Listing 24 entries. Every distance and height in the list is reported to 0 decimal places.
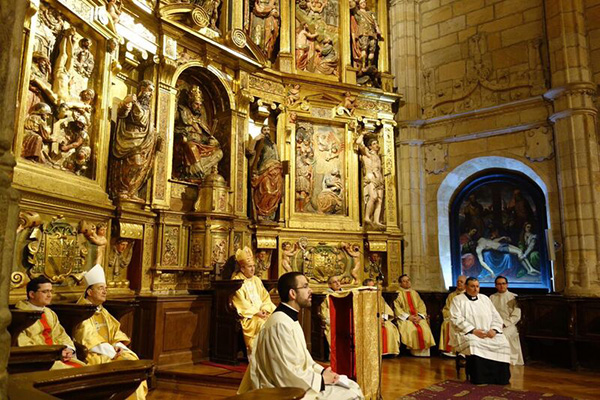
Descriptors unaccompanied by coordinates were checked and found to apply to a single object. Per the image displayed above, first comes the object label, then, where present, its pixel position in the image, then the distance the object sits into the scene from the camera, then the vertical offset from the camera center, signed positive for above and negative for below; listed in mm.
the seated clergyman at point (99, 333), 4699 -587
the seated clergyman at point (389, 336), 8773 -1105
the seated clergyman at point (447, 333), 8898 -1053
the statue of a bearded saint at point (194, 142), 8453 +2350
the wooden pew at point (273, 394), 2438 -622
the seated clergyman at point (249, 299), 6898 -362
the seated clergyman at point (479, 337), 6586 -847
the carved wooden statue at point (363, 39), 11336 +5521
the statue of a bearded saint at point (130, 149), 6883 +1779
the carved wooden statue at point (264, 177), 9078 +1822
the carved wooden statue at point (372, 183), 10453 +2019
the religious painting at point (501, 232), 9891 +949
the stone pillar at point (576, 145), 8805 +2467
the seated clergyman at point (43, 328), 4301 -499
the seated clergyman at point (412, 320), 9062 -849
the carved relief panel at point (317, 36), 10664 +5321
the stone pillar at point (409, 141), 10984 +3128
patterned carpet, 5766 -1439
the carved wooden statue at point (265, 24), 10039 +5229
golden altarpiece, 5906 +2168
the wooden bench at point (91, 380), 2340 -550
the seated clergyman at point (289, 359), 3338 -590
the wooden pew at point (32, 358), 3131 -552
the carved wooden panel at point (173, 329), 6730 -779
